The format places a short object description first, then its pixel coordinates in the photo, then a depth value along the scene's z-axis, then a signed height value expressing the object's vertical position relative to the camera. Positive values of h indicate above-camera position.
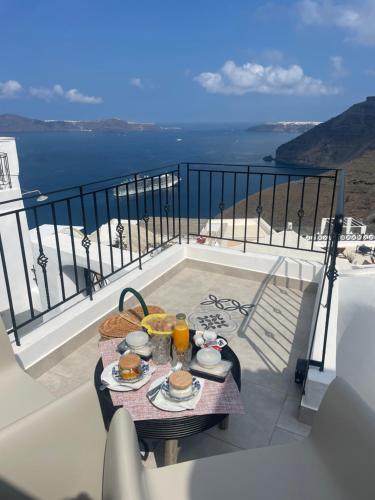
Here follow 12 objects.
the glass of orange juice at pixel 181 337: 1.84 -1.05
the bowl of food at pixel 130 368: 1.69 -1.12
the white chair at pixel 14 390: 1.69 -1.32
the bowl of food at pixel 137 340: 1.89 -1.10
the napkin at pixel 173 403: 1.54 -1.18
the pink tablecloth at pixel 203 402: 1.53 -1.20
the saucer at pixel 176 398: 1.58 -1.17
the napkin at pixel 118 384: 1.67 -1.19
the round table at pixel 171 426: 1.52 -1.26
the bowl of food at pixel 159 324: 1.95 -1.09
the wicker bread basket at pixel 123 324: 2.18 -1.21
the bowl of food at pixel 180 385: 1.57 -1.12
